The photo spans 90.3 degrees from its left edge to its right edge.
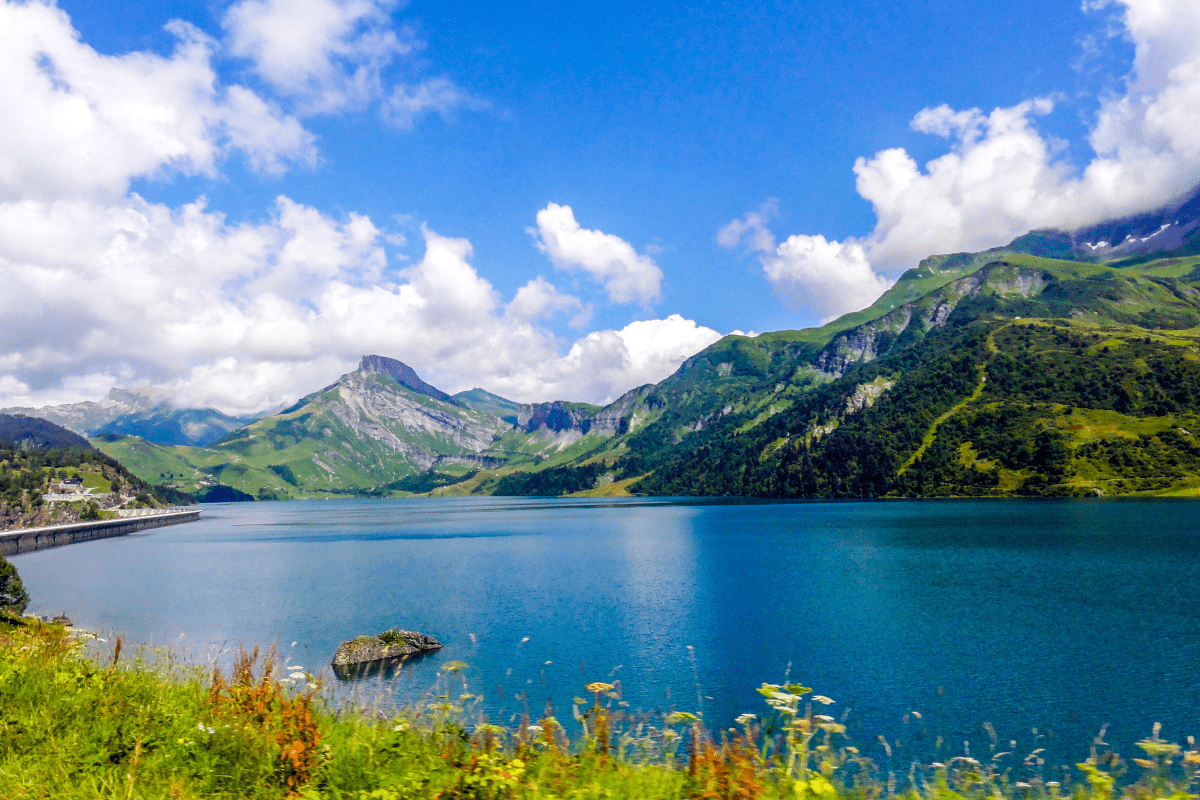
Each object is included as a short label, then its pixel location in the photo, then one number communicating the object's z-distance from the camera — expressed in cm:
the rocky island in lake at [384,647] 4153
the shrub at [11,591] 5397
